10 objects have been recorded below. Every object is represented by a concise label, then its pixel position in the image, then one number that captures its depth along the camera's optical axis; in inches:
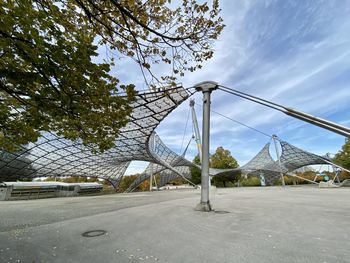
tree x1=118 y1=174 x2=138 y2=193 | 2645.9
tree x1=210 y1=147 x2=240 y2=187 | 2655.0
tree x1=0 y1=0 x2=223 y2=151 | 175.1
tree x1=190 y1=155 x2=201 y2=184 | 2566.4
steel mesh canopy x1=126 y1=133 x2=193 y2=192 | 1732.3
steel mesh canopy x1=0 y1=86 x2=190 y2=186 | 874.1
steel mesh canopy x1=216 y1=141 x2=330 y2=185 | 2217.0
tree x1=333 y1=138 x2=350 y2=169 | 2048.5
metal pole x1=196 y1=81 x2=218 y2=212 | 414.6
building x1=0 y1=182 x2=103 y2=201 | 938.1
